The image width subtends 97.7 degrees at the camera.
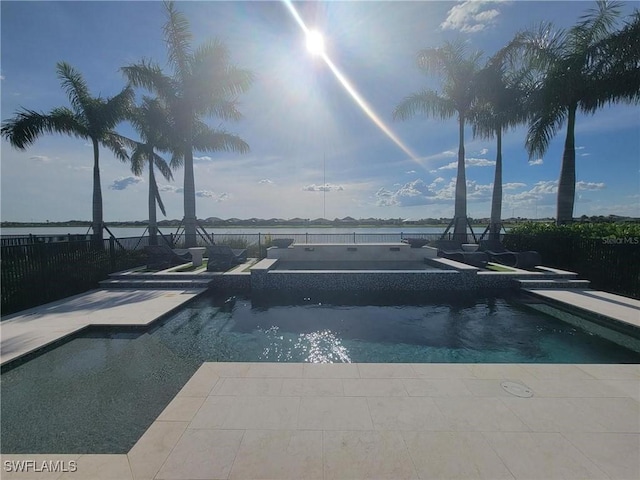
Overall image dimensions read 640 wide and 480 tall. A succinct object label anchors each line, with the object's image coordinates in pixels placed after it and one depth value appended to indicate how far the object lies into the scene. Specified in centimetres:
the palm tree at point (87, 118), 1295
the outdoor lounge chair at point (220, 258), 1006
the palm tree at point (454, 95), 1519
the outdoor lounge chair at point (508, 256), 985
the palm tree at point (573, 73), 1063
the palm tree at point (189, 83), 1354
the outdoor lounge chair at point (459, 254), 1070
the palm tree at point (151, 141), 1677
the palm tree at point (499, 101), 1449
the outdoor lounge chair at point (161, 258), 1072
